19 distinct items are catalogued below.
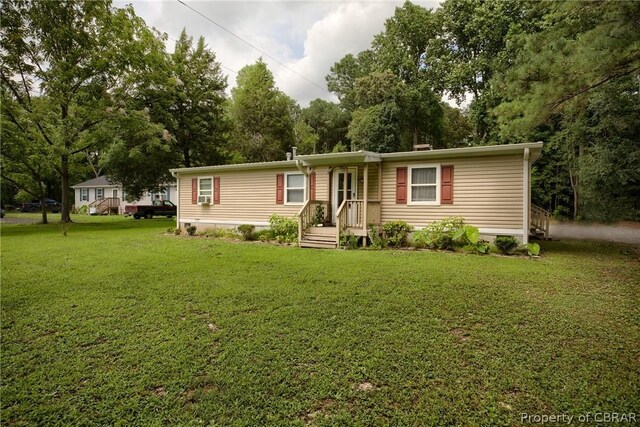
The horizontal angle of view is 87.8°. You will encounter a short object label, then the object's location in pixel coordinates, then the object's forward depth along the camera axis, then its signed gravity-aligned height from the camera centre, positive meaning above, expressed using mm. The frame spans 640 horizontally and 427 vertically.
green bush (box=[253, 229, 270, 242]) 10985 -843
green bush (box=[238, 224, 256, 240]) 11203 -725
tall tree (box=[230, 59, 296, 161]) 26750 +7288
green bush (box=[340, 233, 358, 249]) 9258 -834
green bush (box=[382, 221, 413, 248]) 9352 -562
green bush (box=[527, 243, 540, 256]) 7613 -841
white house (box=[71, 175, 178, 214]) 29484 +1109
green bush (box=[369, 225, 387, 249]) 9266 -758
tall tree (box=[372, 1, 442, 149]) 25781 +12861
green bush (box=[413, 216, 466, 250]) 8617 -590
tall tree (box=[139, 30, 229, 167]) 21469 +7007
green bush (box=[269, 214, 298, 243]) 10516 -605
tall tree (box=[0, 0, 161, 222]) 14969 +6964
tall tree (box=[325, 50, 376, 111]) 33259 +14422
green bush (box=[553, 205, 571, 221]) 19675 +22
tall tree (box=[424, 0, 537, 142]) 21172 +11837
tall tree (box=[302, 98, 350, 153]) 33344 +9107
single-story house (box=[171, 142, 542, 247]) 8469 +660
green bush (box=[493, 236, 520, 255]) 7934 -753
